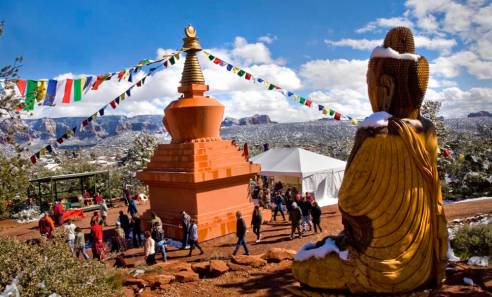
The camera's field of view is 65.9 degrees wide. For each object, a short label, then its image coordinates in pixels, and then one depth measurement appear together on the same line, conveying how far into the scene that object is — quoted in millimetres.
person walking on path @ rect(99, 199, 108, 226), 15496
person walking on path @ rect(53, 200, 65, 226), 14461
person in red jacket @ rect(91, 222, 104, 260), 10102
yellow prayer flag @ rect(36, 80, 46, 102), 9883
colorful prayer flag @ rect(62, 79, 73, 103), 11775
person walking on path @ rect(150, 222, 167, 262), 9844
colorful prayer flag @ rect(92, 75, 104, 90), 12672
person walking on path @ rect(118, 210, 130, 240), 12281
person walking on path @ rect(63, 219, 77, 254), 10297
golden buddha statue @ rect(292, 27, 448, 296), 4246
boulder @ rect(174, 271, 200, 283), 7805
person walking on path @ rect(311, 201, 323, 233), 11812
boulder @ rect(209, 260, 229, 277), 8094
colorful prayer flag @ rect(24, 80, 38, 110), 8219
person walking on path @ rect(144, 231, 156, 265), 9375
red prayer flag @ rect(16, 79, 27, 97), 10452
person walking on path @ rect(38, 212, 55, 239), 11664
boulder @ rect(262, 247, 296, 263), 8625
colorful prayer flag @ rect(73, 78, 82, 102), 12023
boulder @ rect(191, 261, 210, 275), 8195
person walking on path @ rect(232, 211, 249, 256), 9734
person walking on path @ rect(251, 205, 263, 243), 10906
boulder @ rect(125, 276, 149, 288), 7504
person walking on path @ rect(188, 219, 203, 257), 10141
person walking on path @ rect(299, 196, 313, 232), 12094
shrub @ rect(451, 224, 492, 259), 7996
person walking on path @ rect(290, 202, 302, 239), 11078
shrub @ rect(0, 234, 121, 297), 5004
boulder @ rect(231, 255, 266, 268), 8414
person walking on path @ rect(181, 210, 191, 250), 10648
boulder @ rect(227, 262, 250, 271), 8273
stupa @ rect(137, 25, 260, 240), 11516
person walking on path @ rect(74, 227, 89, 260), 10148
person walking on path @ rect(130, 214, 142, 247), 11820
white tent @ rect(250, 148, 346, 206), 17234
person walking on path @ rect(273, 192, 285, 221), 14135
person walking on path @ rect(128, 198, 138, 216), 13659
